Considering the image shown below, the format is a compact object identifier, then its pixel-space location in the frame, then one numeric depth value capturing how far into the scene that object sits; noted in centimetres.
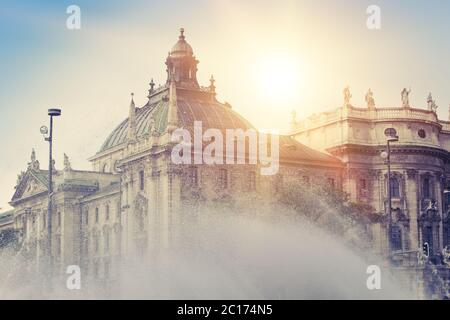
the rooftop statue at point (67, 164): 9131
